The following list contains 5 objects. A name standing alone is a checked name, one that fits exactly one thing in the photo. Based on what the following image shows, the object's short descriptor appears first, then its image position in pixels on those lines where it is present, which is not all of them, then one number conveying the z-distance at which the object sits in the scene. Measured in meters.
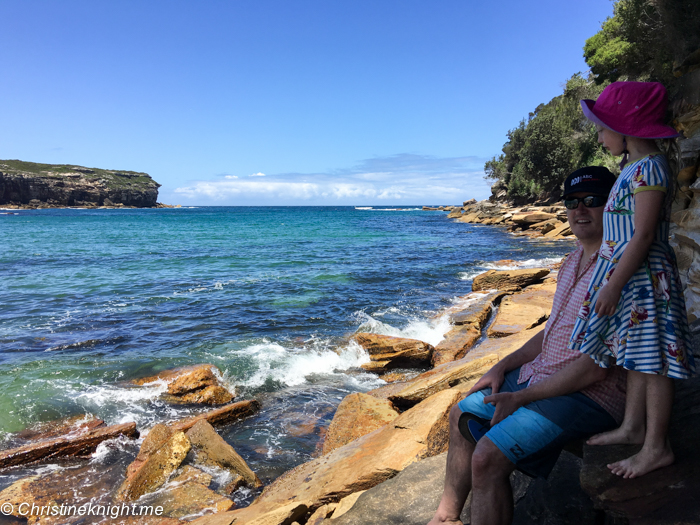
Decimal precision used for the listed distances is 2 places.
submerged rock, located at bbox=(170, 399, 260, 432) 6.05
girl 2.08
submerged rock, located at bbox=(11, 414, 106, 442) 6.20
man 2.15
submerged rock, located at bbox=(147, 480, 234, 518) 4.40
